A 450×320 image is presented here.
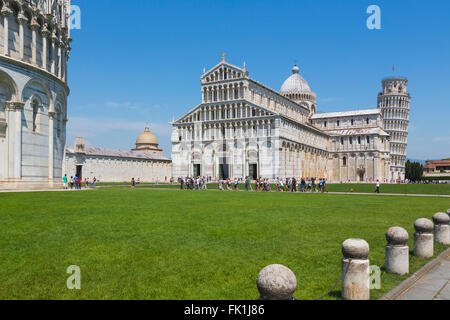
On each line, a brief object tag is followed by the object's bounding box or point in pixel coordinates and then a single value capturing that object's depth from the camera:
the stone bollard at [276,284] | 4.53
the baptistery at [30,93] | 27.47
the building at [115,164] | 72.56
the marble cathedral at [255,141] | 68.62
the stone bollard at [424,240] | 8.88
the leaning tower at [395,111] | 113.12
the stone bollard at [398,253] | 7.39
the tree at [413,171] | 114.00
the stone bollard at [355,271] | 5.84
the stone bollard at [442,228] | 10.59
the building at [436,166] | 142.61
